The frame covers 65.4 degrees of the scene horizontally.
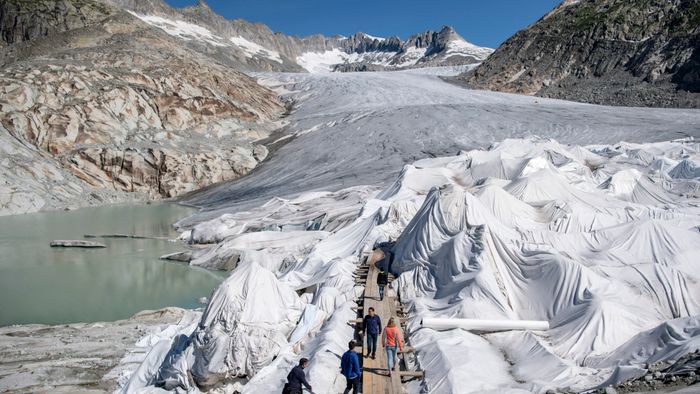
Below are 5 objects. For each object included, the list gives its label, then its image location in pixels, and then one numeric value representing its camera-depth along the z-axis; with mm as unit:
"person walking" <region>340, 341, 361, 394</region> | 10156
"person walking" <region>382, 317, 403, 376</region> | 11109
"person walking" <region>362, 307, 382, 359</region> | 11984
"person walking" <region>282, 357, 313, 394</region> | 9648
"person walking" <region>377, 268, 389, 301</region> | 17369
